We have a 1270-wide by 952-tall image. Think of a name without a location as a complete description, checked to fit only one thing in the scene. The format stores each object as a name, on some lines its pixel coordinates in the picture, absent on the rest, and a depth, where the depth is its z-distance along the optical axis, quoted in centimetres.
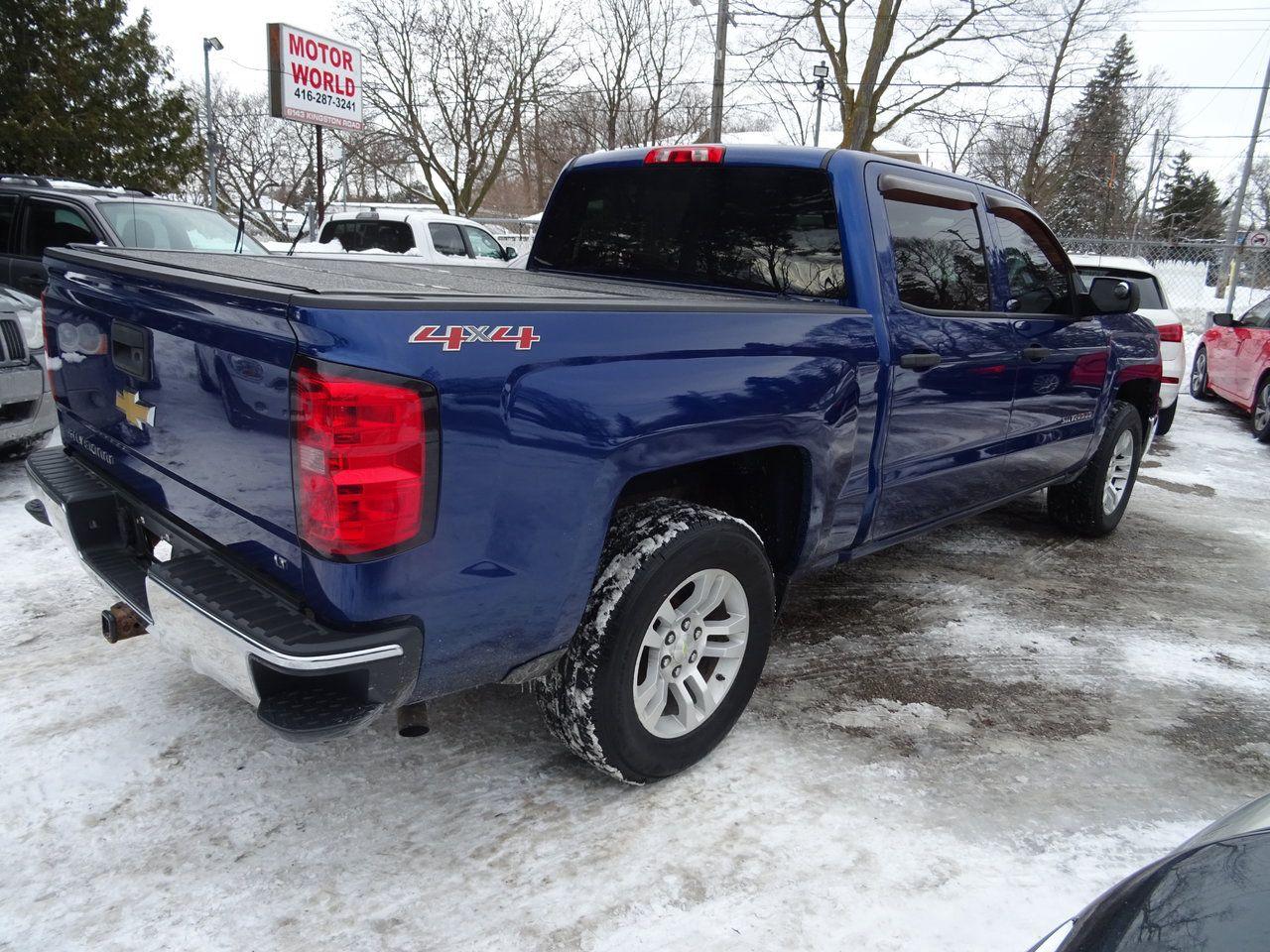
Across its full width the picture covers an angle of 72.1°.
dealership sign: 1530
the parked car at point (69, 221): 738
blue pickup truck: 187
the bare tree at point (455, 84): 2838
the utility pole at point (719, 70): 1880
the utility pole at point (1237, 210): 1872
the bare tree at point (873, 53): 2317
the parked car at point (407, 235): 1202
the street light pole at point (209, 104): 2444
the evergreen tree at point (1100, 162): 3734
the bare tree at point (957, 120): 2430
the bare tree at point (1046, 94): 2373
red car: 946
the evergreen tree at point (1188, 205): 4866
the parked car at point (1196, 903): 131
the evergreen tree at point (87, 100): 1260
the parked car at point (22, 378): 511
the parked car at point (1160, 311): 819
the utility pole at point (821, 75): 2308
